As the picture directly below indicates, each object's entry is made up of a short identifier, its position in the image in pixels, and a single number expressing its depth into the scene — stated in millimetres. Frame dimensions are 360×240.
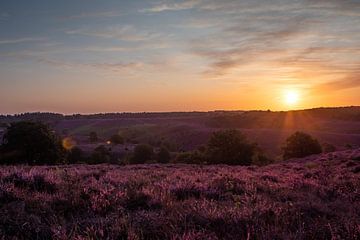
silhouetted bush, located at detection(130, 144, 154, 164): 76062
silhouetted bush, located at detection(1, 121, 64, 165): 47344
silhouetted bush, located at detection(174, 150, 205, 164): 60369
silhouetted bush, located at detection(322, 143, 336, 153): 72650
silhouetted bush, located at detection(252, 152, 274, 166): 56375
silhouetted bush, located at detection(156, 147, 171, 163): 76625
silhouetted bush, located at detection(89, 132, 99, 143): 125588
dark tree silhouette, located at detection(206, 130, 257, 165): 56438
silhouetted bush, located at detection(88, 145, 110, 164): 69231
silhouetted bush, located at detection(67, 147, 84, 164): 72938
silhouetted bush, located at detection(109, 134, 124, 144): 118300
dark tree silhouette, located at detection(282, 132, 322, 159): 58375
